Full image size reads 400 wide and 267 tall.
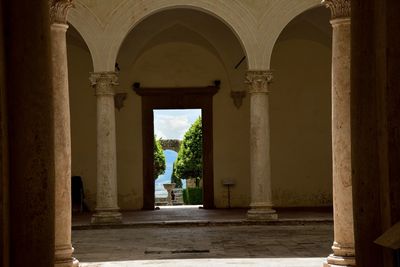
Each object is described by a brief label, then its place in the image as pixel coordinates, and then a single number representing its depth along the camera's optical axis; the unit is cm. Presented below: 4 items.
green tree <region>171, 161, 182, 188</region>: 4781
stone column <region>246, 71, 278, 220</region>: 1650
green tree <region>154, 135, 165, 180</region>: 4456
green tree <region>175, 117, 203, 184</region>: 3972
